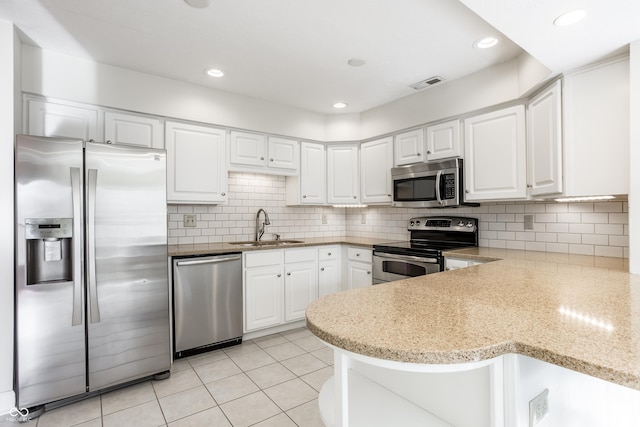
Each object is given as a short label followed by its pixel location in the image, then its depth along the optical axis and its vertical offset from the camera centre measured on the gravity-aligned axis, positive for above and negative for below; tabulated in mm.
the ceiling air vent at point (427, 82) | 2922 +1236
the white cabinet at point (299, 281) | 3312 -701
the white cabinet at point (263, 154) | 3271 +667
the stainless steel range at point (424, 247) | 2834 -319
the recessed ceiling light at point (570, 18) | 1488 +928
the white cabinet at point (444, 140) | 2930 +689
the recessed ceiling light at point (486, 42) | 2225 +1211
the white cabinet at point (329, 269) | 3557 -622
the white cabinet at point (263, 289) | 3062 -730
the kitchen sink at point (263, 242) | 3486 -309
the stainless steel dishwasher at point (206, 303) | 2648 -755
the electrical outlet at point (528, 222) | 2736 -87
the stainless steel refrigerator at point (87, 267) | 1938 -324
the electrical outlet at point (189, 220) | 3195 -38
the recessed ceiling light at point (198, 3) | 1837 +1239
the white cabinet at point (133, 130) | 2629 +743
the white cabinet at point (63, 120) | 2348 +749
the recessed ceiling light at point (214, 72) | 2743 +1253
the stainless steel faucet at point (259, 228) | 3637 -145
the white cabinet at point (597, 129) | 1840 +498
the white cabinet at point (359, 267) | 3428 -586
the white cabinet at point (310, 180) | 3740 +420
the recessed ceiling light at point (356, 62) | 2580 +1245
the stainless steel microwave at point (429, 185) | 2885 +277
